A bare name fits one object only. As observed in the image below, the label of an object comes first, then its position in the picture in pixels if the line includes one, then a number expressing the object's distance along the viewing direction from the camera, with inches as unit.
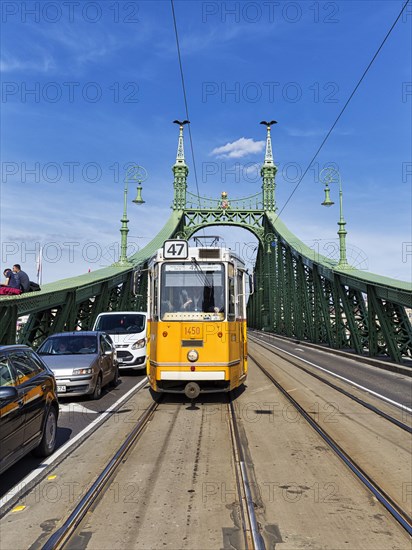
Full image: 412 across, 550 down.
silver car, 370.9
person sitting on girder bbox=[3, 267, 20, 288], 496.1
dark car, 182.5
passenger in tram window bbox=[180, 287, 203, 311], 365.4
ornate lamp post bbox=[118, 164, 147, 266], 966.4
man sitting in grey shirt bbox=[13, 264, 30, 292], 496.7
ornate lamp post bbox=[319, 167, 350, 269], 850.3
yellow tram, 354.9
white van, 559.2
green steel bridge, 582.9
